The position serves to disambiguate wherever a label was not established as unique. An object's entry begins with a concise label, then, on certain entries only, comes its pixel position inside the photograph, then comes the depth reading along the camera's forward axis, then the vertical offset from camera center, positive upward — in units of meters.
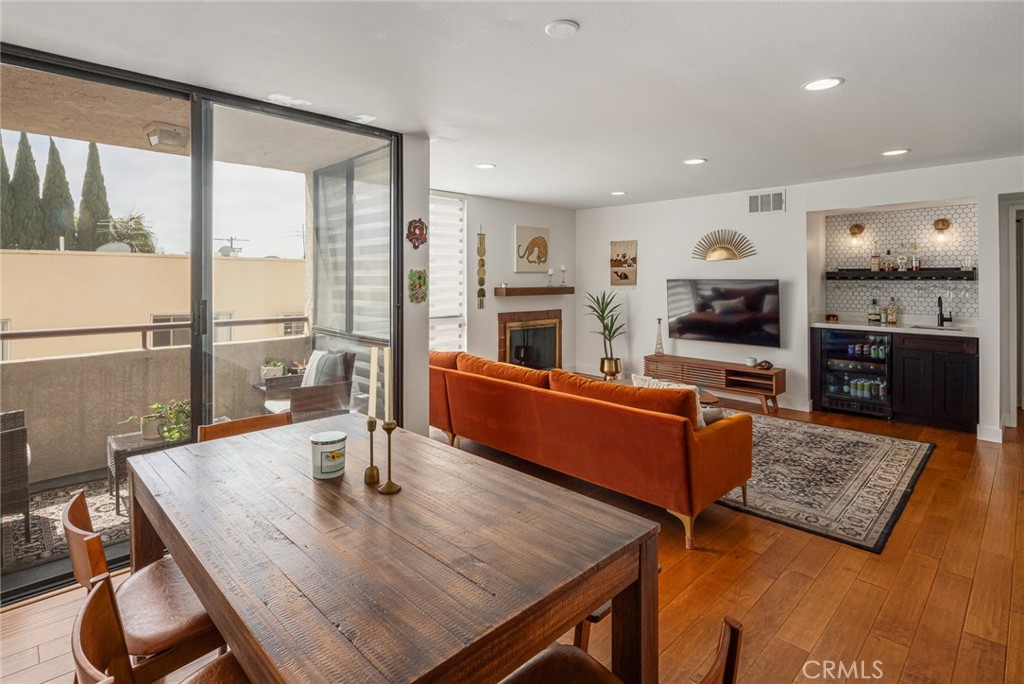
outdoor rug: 2.57 -0.94
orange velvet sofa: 2.91 -0.59
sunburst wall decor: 6.19 +1.08
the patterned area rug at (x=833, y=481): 3.18 -1.02
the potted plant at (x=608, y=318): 7.34 +0.29
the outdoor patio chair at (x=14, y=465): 2.51 -0.58
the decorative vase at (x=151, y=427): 3.02 -0.48
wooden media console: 5.70 -0.43
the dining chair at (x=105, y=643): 1.00 -0.59
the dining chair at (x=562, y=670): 1.24 -0.79
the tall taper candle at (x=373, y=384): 1.70 -0.15
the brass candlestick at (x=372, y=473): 1.66 -0.41
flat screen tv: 5.91 +0.31
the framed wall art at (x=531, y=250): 6.96 +1.19
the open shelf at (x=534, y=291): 6.64 +0.63
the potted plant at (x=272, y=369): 3.20 -0.17
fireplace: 6.84 +0.00
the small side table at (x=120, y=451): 2.99 -0.61
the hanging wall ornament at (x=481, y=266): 6.46 +0.89
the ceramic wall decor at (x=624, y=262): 7.25 +1.05
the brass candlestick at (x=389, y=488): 1.61 -0.45
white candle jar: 1.71 -0.37
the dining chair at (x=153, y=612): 1.31 -0.76
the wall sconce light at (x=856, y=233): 5.86 +1.14
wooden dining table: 0.96 -0.51
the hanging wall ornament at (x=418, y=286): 3.80 +0.39
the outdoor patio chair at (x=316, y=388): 3.28 -0.29
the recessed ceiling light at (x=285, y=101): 3.03 +1.39
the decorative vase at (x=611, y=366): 6.91 -0.36
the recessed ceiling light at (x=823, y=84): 2.74 +1.32
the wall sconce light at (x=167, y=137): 2.79 +1.09
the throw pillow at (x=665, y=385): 2.99 -0.28
